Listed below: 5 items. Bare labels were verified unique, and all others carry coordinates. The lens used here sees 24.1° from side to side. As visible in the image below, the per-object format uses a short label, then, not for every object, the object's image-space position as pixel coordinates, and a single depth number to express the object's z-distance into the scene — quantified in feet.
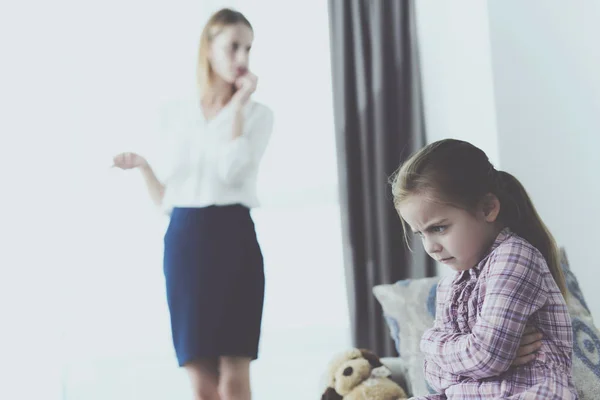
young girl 10.74
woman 13.68
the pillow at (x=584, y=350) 12.21
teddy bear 13.13
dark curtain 15.68
